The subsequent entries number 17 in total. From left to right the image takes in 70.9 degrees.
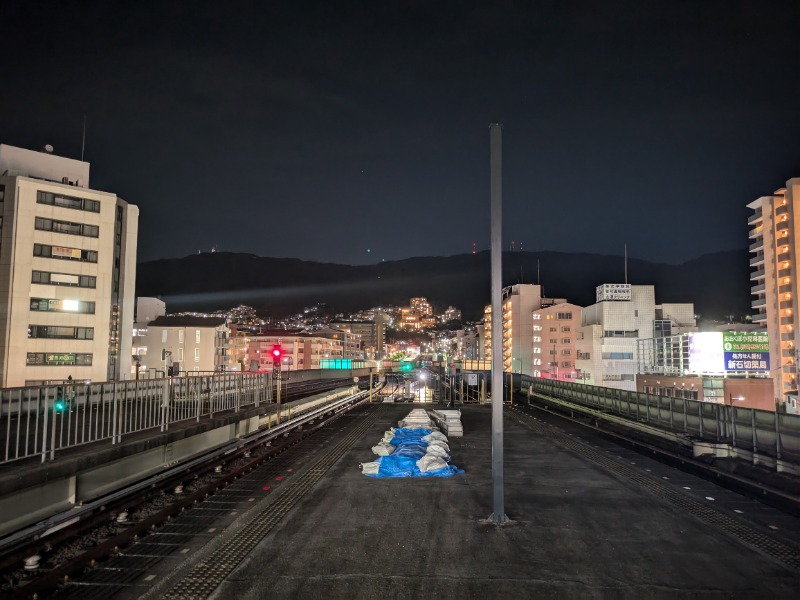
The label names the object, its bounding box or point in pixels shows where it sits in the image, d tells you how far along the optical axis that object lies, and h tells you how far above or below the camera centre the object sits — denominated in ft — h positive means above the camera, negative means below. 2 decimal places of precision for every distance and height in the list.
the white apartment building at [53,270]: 165.58 +23.84
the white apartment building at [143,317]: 295.07 +17.88
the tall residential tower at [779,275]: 254.27 +38.96
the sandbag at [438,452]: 49.42 -8.82
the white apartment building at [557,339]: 390.62 +9.90
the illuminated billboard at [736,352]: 177.99 +1.10
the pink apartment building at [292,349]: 510.99 +1.01
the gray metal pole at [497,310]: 32.14 +2.52
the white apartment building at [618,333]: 336.29 +12.69
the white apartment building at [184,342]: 295.28 +3.68
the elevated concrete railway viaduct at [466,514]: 23.68 -9.60
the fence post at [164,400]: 48.14 -4.40
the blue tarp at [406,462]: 45.49 -9.16
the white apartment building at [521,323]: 413.59 +22.09
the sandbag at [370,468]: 45.54 -9.50
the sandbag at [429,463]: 46.03 -9.17
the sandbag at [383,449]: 52.90 -9.32
